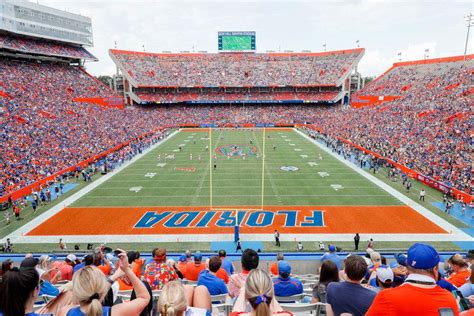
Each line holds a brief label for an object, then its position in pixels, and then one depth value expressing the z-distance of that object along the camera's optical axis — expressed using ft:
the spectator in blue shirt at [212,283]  16.03
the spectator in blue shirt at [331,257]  22.15
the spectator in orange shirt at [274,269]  23.73
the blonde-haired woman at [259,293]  8.30
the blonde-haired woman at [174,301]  8.38
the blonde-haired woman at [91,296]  8.54
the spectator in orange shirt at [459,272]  18.79
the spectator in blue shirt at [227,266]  22.38
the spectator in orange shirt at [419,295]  8.30
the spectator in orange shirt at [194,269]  21.35
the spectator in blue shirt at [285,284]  16.20
